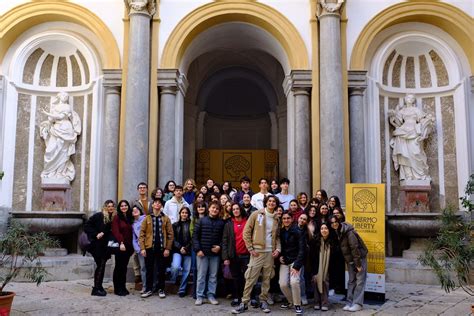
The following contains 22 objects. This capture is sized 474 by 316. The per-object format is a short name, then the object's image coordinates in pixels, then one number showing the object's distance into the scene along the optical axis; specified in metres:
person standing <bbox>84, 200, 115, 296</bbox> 7.47
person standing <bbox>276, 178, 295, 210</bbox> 8.18
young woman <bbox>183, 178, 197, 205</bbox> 8.62
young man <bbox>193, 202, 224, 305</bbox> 7.05
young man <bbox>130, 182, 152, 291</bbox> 7.94
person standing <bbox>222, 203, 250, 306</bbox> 6.96
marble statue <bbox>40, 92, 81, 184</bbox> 11.03
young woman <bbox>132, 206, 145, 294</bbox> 7.60
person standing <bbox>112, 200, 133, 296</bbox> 7.51
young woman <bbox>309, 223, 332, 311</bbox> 6.87
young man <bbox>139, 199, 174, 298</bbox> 7.45
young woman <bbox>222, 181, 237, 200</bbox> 8.82
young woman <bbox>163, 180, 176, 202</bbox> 8.55
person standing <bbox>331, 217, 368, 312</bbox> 6.79
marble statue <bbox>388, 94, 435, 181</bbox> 10.94
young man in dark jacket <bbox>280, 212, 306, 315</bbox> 6.52
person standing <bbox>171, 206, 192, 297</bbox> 7.49
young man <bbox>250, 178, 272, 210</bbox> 7.96
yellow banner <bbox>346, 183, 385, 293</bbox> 7.32
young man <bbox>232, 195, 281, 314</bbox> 6.71
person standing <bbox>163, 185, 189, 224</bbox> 8.00
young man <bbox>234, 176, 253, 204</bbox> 8.24
